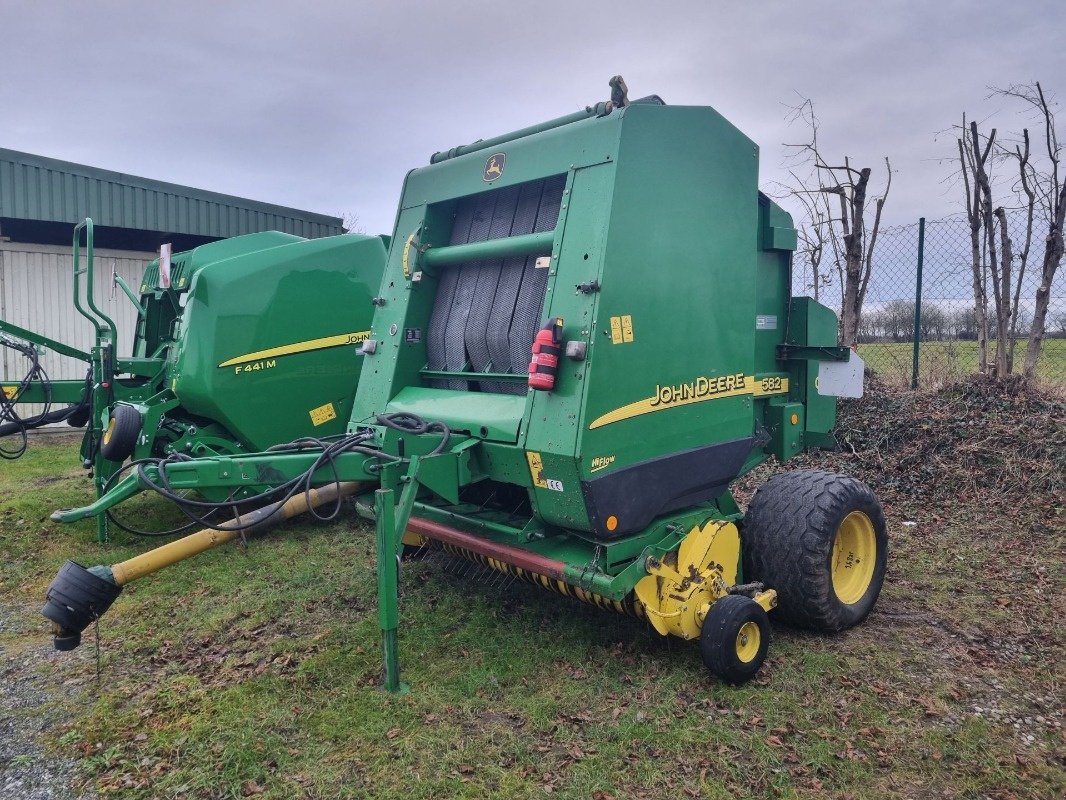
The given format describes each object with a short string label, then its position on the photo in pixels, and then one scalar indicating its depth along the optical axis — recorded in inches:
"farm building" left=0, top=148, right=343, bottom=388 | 421.7
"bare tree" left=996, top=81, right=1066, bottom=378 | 263.1
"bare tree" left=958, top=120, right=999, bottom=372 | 283.9
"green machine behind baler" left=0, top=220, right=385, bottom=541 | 232.1
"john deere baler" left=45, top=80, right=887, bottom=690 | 131.2
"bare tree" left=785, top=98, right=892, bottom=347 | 304.7
